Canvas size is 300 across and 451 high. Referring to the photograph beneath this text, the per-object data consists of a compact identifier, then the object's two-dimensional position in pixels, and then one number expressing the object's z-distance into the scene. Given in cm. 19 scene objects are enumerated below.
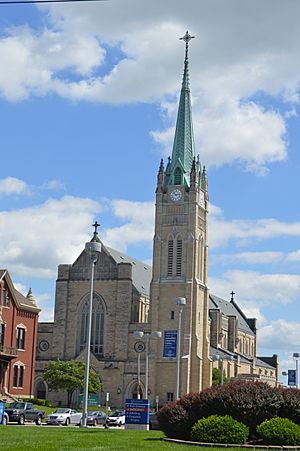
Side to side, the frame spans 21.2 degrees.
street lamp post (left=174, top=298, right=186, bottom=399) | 5170
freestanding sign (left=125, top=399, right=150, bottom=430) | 3644
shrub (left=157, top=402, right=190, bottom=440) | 2806
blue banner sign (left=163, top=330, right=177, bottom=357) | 5609
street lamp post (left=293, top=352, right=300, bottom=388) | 7644
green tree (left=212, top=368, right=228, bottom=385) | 11269
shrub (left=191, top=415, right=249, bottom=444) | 2508
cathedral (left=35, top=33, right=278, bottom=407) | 10031
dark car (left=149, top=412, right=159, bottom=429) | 4203
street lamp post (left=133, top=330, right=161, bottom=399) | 6221
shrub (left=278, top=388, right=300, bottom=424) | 2750
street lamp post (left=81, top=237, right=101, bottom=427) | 3244
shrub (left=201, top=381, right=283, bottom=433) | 2734
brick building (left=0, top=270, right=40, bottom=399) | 6562
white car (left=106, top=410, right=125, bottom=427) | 5494
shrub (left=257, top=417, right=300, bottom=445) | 2477
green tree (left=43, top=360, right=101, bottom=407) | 8588
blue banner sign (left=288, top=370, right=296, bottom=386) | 7250
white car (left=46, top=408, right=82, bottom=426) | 5154
